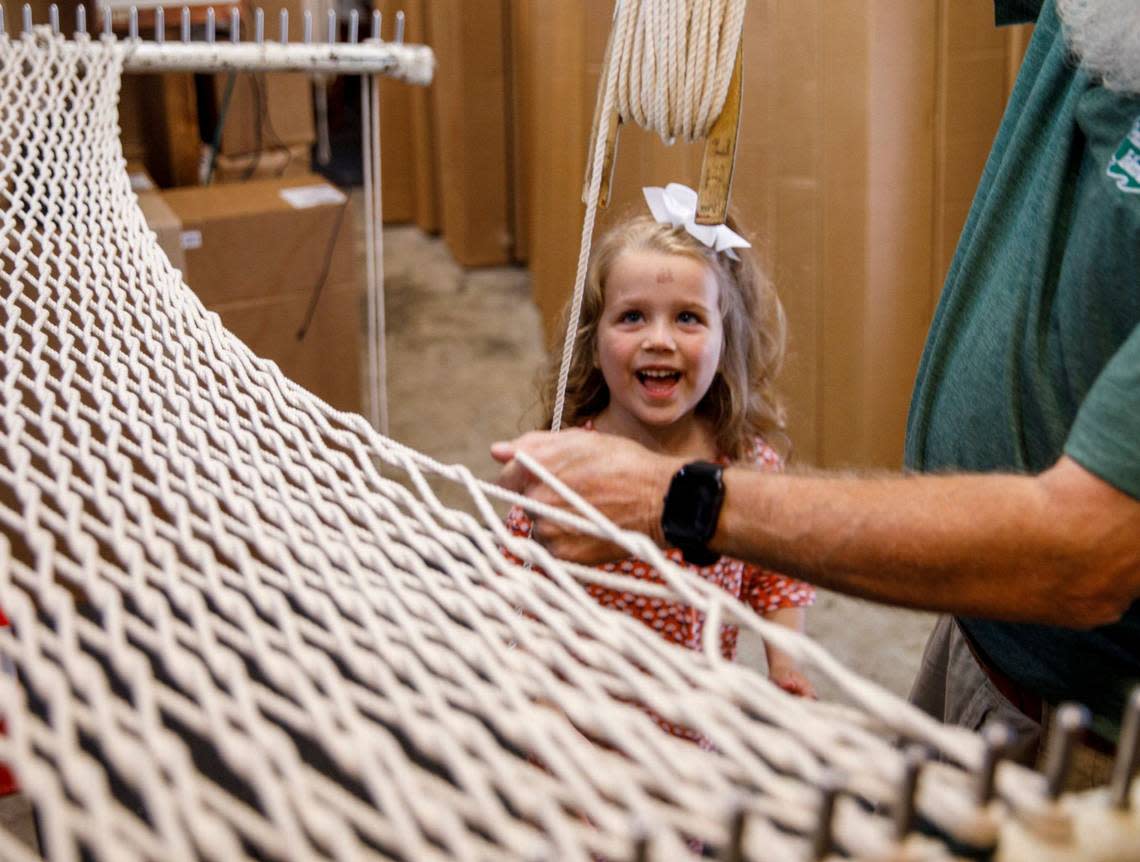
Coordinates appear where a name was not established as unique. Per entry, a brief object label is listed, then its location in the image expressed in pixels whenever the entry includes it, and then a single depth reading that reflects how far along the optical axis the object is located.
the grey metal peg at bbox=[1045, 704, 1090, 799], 0.36
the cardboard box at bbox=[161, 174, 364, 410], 2.25
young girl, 1.21
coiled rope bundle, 0.84
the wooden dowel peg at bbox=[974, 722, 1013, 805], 0.38
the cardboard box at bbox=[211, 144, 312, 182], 2.68
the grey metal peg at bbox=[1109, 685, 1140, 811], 0.38
